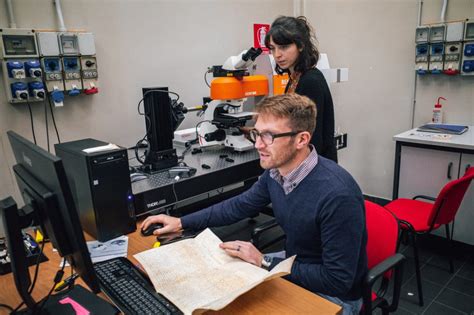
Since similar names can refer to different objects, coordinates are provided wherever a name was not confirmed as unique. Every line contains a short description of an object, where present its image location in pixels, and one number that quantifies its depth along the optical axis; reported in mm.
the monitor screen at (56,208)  784
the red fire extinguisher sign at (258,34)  3361
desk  942
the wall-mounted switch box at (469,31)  2555
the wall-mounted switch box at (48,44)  2119
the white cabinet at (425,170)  2447
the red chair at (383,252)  1218
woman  1854
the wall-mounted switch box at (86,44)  2264
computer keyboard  943
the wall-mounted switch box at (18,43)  2000
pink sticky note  935
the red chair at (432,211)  1889
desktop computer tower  1323
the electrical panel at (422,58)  2818
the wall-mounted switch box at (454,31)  2594
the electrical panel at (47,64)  2035
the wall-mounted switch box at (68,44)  2191
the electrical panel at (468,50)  2561
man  1077
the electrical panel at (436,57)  2723
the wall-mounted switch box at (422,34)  2775
